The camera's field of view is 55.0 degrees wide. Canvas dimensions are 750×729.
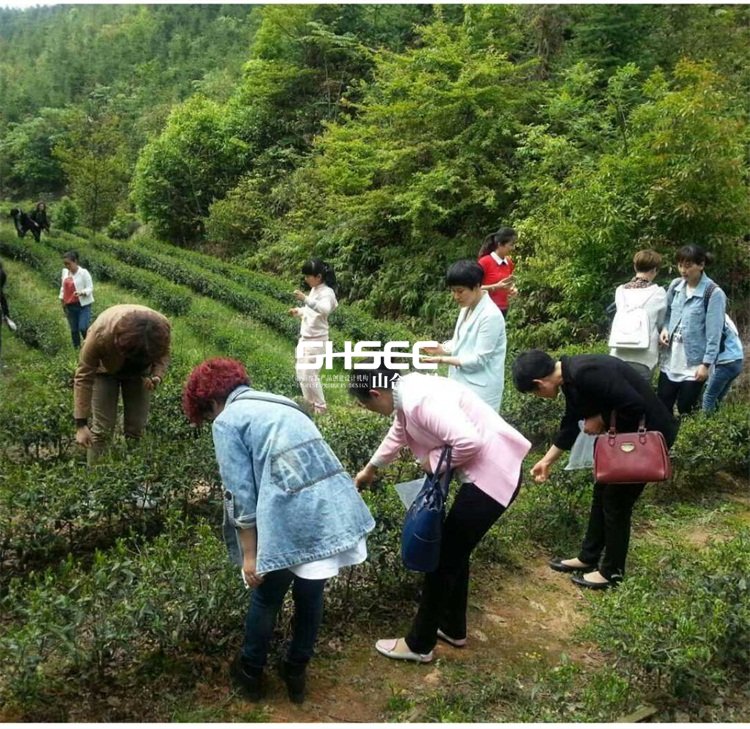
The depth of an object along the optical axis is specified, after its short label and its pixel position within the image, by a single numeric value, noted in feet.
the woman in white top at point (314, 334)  18.56
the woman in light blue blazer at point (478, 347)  12.83
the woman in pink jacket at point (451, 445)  8.59
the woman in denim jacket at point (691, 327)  15.56
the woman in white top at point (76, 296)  25.48
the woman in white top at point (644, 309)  15.79
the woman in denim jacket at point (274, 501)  7.77
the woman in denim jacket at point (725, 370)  16.79
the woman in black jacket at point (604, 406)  10.12
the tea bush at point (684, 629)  8.59
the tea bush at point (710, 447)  15.84
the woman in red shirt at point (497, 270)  18.04
